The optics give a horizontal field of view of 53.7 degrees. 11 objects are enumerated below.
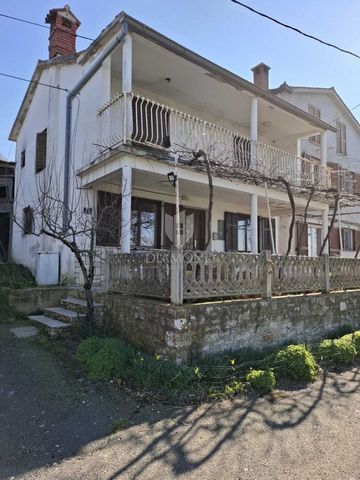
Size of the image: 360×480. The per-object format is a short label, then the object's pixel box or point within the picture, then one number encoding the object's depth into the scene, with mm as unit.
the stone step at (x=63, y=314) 6449
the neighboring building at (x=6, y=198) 14195
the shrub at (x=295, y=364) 5121
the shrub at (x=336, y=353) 5953
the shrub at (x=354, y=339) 6498
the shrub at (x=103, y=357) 4719
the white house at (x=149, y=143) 7922
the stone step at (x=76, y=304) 6557
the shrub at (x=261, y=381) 4652
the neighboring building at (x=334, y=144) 16797
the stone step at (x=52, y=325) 6113
